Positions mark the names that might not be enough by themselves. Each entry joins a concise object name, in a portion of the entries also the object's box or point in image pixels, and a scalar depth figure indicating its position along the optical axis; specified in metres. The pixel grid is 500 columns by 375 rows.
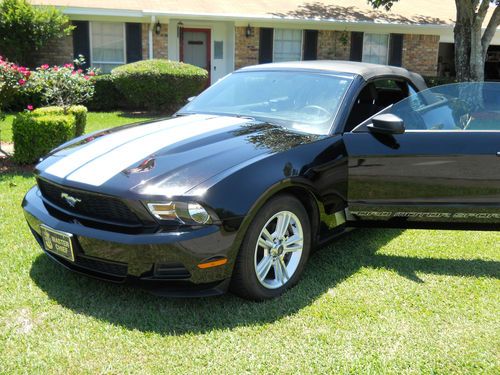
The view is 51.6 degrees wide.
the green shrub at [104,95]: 13.58
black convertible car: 3.02
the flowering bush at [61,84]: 8.70
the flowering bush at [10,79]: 6.97
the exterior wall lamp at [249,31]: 15.93
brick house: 14.84
